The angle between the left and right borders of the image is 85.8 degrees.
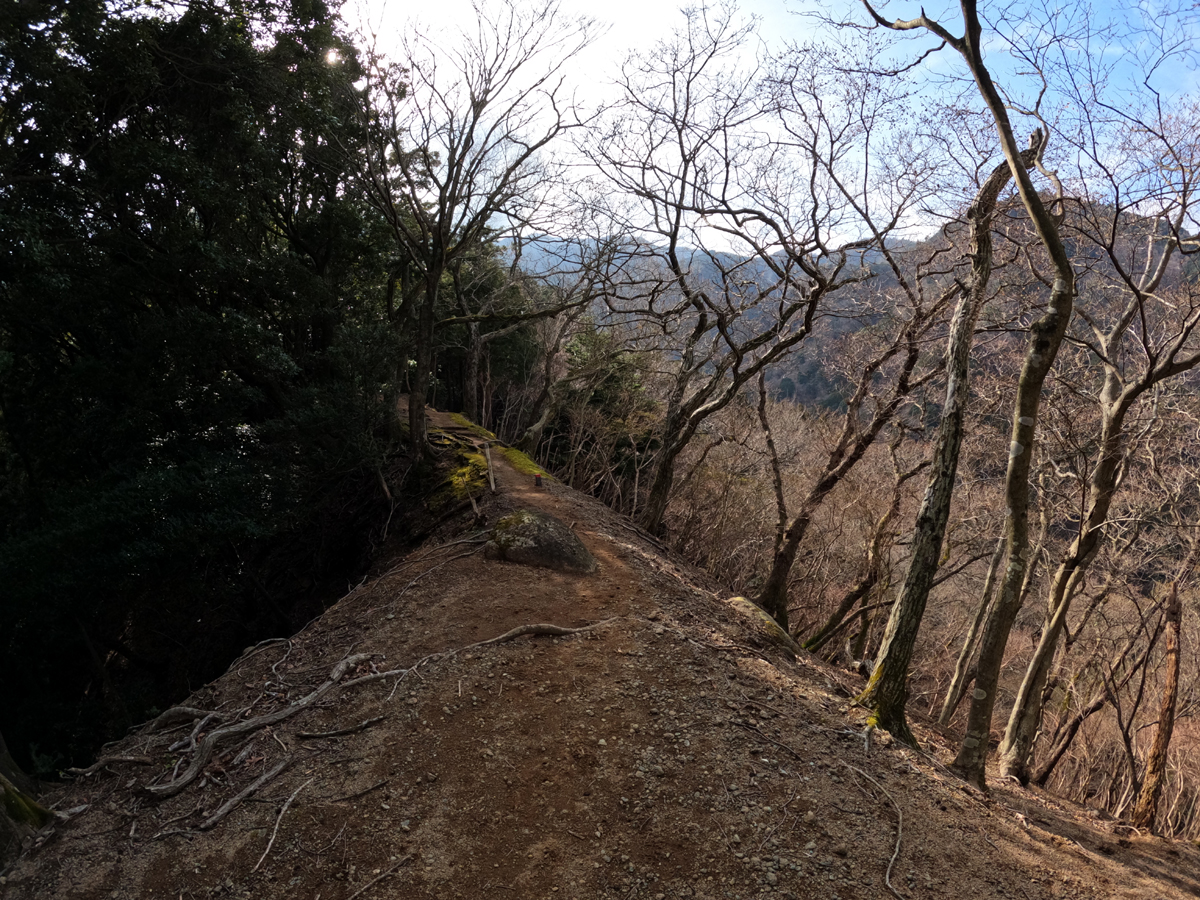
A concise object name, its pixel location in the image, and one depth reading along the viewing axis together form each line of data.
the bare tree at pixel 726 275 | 8.30
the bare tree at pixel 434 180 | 9.41
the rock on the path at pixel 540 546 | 6.95
